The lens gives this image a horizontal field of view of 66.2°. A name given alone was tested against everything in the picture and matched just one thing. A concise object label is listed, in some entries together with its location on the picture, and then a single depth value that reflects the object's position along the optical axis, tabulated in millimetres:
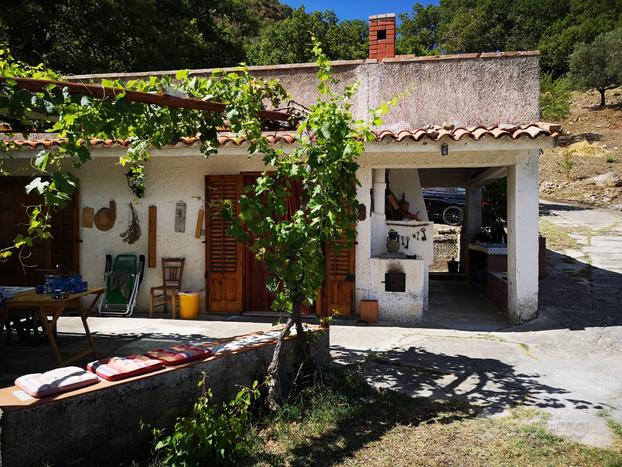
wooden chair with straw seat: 8297
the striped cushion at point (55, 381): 2998
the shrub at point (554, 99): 31312
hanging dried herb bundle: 8484
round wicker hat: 8555
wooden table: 4812
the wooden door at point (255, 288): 8312
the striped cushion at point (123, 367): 3348
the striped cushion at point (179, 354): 3684
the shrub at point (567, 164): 24734
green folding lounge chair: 8320
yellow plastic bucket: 8031
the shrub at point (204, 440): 3049
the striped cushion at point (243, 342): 4203
